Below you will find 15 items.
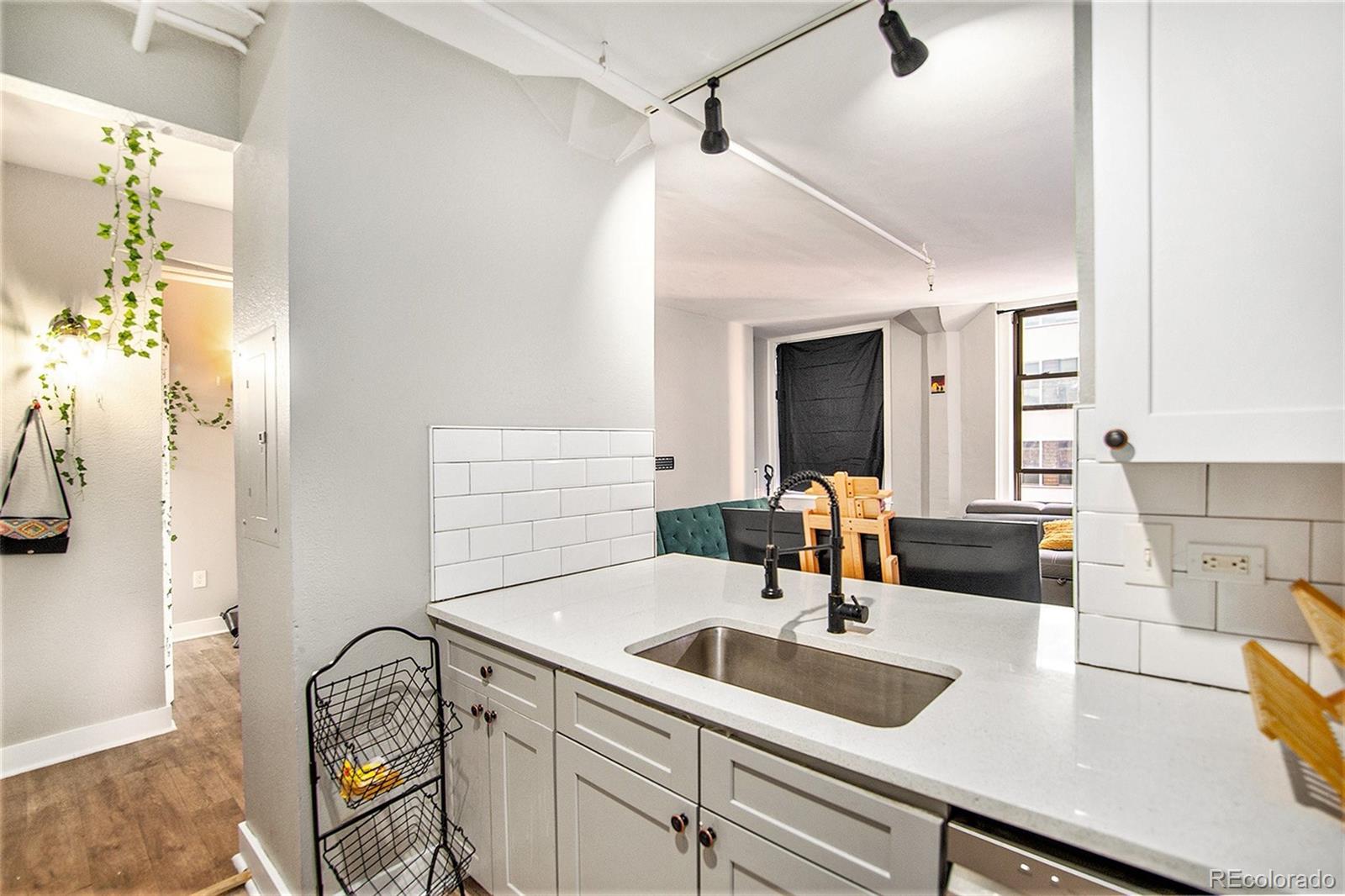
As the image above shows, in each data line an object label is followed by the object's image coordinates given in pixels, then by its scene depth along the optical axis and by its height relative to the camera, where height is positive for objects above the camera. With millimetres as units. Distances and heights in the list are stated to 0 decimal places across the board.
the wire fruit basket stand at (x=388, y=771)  1574 -867
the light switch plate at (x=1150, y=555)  1166 -217
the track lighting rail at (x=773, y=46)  1677 +1191
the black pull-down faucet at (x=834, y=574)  1450 -359
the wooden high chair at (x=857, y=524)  2494 -332
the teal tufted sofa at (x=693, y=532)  4531 -680
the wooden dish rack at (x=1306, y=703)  780 -355
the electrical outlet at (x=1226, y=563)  1082 -220
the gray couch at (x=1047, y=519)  3438 -638
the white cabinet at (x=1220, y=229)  854 +321
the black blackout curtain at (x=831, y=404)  6465 +441
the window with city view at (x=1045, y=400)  5715 +408
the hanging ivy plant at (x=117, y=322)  2393 +531
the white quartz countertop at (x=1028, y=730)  735 -460
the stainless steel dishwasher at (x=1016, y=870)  757 -549
